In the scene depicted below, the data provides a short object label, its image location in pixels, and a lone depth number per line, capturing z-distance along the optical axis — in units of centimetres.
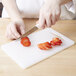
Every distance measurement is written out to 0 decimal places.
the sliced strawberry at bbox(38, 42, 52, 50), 78
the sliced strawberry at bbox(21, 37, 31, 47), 80
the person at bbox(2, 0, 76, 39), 80
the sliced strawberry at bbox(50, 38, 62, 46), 80
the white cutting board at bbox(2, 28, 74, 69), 75
